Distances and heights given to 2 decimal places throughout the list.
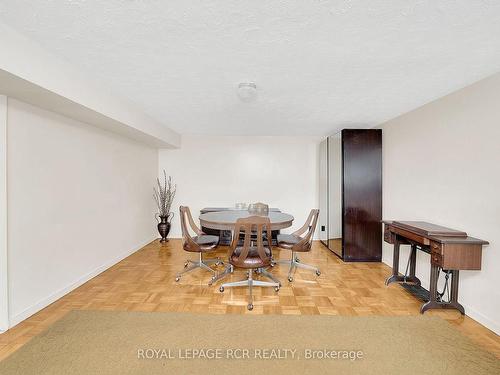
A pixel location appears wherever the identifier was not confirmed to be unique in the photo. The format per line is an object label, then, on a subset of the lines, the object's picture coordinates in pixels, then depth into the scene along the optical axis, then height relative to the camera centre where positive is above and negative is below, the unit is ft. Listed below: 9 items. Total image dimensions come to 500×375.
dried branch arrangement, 17.32 -0.49
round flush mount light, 8.06 +3.26
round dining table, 9.71 -1.38
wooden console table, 7.56 -1.97
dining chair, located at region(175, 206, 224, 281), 10.41 -2.44
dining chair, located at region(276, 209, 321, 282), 10.82 -2.49
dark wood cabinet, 13.41 -0.34
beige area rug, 5.69 -4.13
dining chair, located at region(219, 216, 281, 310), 8.54 -2.44
